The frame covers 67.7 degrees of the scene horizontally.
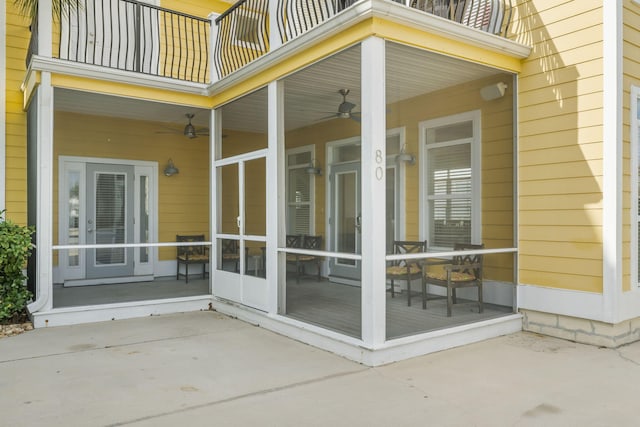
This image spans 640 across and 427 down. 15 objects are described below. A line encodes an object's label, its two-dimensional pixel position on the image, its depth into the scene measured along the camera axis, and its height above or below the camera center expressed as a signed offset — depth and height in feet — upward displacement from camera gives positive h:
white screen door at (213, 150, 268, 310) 17.62 -0.85
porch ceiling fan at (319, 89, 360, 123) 19.85 +4.60
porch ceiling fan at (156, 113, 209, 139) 24.19 +4.59
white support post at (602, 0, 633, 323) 13.73 +1.63
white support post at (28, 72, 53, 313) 16.74 +0.61
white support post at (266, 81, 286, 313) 16.39 +0.64
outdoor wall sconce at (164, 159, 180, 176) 26.55 +2.71
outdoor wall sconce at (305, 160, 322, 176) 27.02 +2.68
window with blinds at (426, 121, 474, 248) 19.54 +1.38
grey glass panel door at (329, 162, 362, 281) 24.79 +0.00
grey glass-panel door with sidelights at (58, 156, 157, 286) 24.07 +0.05
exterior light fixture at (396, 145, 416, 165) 21.36 +2.67
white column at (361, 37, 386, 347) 12.34 +0.73
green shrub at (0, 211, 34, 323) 16.08 -1.66
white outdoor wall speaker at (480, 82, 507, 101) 17.24 +4.61
